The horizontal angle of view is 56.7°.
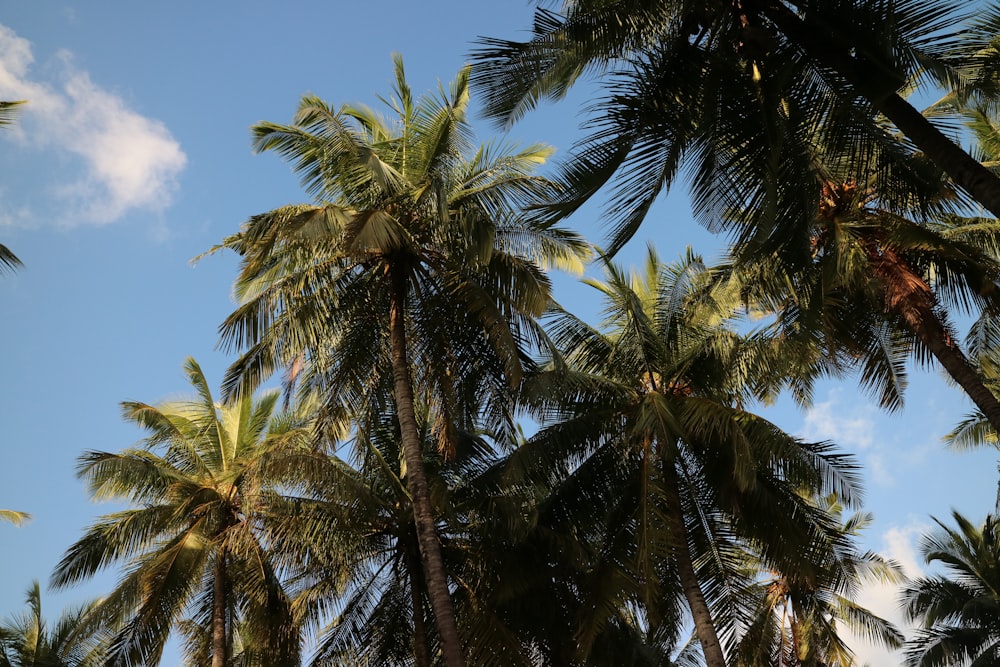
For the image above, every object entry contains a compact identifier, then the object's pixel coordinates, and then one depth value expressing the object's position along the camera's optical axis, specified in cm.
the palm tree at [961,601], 2403
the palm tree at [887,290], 1411
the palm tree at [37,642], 1933
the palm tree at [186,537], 1573
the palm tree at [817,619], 1616
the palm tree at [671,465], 1460
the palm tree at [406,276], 1473
